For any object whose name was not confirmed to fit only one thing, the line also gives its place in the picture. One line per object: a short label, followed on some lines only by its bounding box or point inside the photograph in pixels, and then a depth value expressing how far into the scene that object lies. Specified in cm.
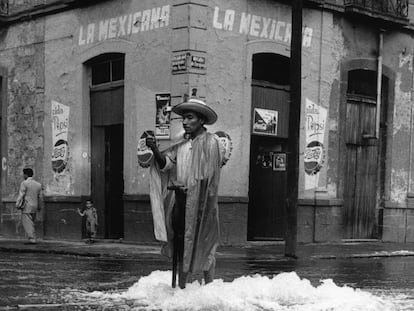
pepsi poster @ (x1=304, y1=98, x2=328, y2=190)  1675
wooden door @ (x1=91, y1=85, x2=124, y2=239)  1648
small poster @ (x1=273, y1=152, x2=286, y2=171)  1655
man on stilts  688
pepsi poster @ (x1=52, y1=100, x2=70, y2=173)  1733
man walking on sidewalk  1599
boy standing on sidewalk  1576
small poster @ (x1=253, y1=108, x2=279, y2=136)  1574
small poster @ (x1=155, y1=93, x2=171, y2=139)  1485
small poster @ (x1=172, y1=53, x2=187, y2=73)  1452
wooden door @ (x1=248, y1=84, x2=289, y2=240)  1641
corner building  1509
